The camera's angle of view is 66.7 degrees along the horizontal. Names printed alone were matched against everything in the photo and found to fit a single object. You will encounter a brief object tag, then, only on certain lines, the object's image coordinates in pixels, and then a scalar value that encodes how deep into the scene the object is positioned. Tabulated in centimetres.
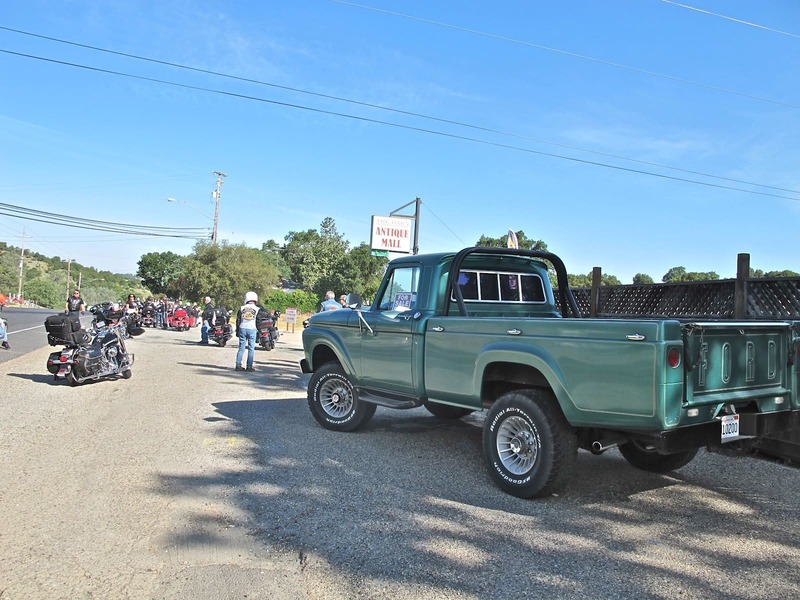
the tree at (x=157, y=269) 8350
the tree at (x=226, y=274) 4681
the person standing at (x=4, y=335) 1733
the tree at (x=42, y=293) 10612
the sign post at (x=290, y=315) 2992
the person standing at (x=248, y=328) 1356
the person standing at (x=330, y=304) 1276
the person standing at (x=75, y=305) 1406
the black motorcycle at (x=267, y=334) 1975
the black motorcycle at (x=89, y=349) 1043
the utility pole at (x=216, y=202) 4566
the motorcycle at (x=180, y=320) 3341
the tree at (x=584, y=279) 3676
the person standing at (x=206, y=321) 2205
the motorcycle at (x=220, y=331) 2148
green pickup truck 407
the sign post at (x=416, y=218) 2245
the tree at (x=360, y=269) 6600
